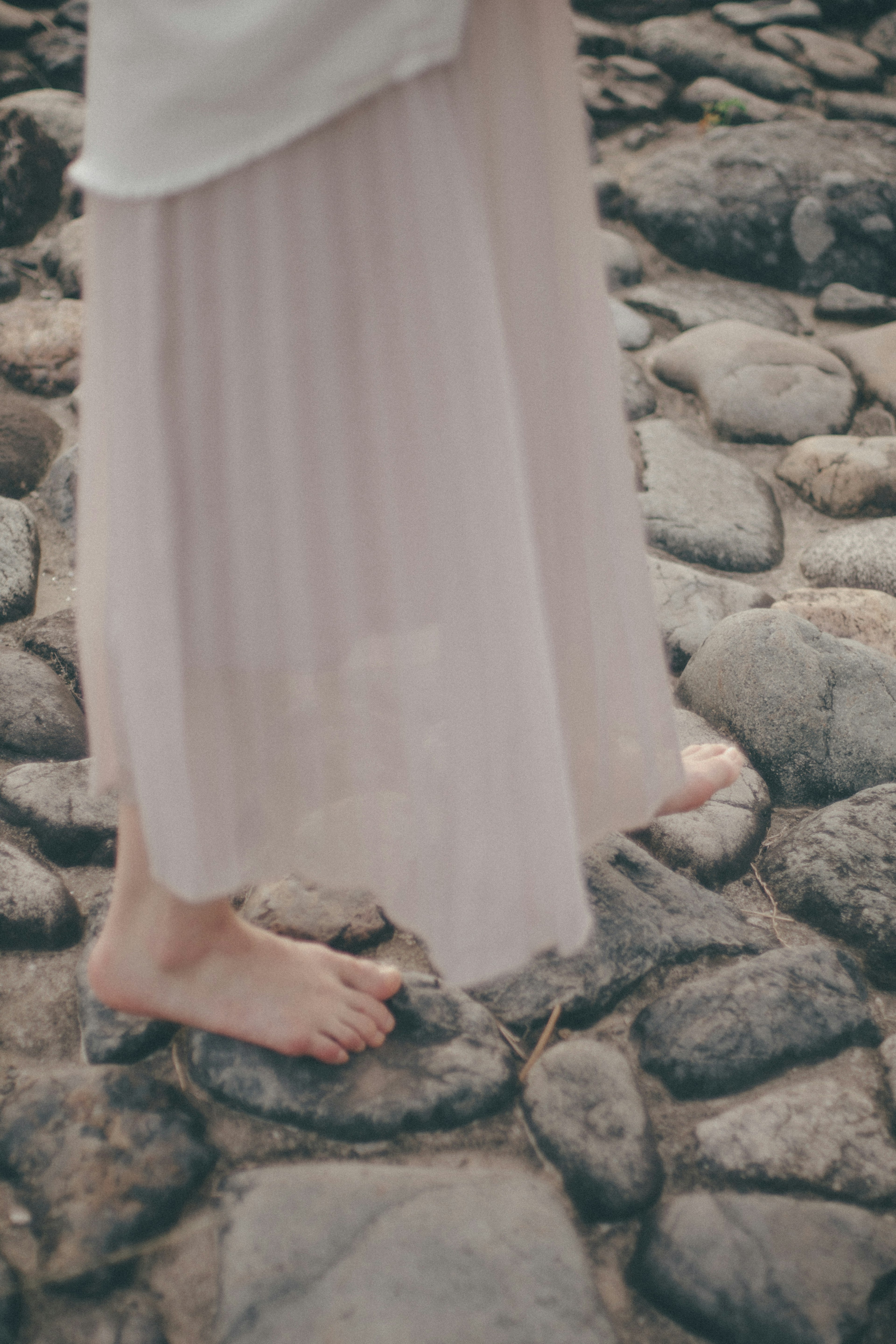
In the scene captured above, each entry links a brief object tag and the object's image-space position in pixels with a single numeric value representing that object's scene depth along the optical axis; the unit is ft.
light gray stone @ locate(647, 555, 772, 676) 5.47
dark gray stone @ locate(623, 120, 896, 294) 9.52
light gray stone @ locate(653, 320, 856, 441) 7.43
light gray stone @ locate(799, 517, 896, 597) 5.98
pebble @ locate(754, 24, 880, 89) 12.82
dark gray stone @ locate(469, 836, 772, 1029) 3.57
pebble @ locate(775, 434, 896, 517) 6.66
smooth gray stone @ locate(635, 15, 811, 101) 12.57
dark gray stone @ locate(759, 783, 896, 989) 3.81
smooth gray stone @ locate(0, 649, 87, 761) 4.66
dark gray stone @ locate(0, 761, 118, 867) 4.19
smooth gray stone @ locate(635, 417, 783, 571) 6.28
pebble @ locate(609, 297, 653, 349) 8.48
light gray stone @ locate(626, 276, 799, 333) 8.91
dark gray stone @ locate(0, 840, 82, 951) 3.75
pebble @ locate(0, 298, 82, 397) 7.30
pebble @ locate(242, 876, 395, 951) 3.84
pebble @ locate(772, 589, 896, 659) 5.46
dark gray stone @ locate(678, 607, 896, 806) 4.64
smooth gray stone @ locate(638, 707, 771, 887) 4.25
